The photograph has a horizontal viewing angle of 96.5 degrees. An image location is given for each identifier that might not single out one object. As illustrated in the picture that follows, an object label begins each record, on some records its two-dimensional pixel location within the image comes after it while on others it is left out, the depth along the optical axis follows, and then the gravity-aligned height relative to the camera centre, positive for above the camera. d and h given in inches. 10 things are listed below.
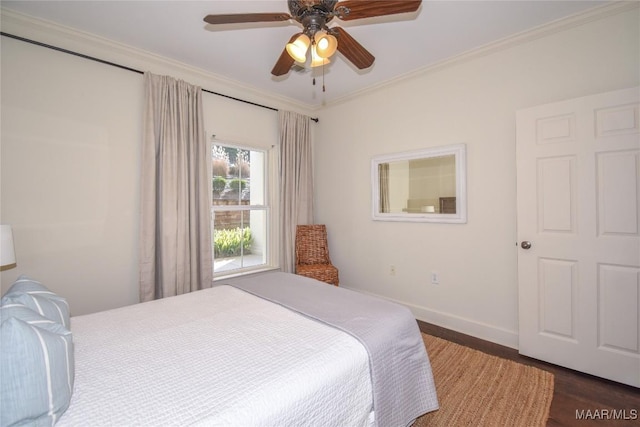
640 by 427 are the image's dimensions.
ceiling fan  58.4 +42.0
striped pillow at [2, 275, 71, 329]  45.3 -13.9
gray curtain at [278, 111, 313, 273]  145.6 +17.5
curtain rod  81.6 +51.5
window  130.2 +1.9
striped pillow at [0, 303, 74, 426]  30.0 -17.9
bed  36.3 -23.6
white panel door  76.3 -6.9
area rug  65.6 -47.1
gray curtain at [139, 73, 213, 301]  101.7 +8.6
